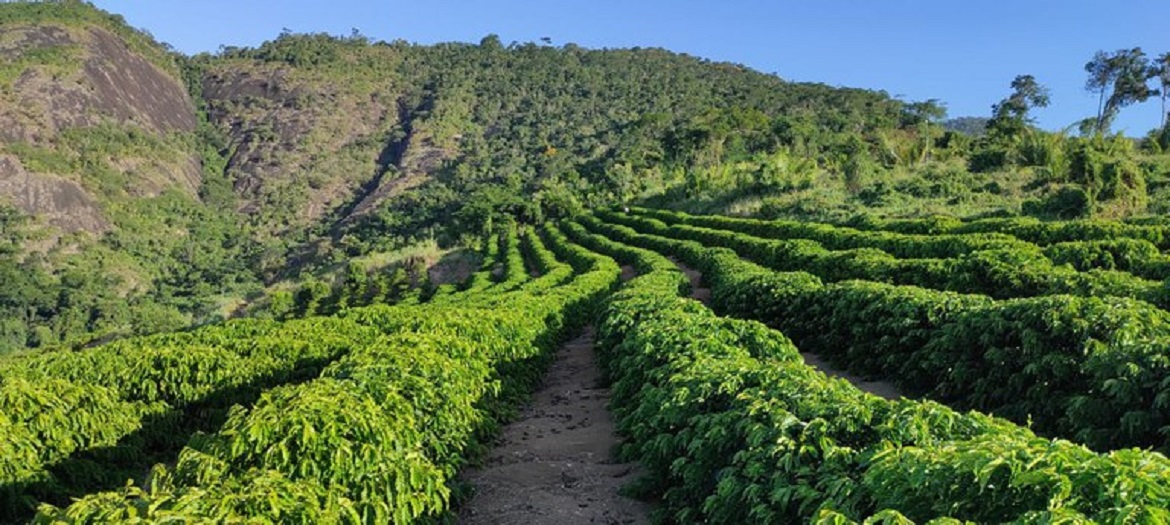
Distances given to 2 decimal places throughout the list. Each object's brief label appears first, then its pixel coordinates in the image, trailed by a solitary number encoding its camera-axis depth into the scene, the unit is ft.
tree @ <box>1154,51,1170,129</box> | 211.61
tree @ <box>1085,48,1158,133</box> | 217.15
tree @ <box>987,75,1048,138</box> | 191.03
